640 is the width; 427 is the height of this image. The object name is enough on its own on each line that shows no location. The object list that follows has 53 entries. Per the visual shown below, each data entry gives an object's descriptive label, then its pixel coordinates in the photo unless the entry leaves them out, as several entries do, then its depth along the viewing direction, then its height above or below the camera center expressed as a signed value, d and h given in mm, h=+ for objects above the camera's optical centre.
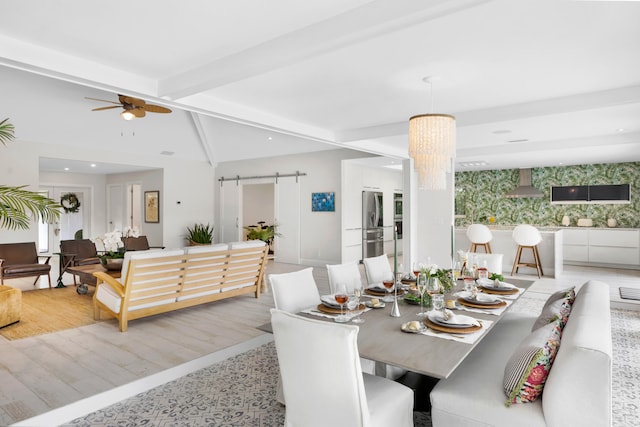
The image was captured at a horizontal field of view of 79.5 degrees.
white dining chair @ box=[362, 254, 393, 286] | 3771 -584
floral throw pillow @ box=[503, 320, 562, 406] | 1747 -742
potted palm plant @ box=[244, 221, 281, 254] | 8016 -457
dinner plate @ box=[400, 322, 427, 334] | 2156 -666
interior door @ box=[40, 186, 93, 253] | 10281 -184
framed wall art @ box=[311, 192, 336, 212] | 8391 +222
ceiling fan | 5246 +1480
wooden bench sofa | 4039 -783
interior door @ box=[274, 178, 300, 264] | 8969 -183
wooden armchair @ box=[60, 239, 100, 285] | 6469 -690
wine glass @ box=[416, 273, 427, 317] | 2535 -520
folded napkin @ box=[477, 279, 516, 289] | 3120 -616
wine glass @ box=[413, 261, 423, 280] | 3010 -453
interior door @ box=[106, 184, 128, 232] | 10852 +160
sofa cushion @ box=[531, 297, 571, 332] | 2307 -662
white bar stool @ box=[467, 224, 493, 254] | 7398 -462
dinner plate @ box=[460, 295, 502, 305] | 2676 -638
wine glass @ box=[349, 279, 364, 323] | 2328 -552
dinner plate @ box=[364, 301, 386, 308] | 2662 -654
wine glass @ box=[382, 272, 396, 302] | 2843 -564
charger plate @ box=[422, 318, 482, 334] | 2121 -659
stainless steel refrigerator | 8930 -296
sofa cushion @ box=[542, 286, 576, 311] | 2691 -628
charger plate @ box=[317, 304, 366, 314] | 2498 -643
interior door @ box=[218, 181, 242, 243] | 10070 +18
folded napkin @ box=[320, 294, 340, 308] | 2582 -609
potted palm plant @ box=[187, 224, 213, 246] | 9641 -581
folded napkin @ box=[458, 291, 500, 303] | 2744 -633
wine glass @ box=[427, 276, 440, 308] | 2545 -501
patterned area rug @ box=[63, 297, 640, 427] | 2412 -1299
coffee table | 5070 -808
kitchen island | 7203 -771
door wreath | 10797 +331
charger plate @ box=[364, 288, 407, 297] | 3018 -646
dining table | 1769 -685
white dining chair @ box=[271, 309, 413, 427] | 1627 -754
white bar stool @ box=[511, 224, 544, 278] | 6902 -544
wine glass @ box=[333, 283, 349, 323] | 2295 -536
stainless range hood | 9461 +538
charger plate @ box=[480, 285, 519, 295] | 3006 -632
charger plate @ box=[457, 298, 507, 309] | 2628 -652
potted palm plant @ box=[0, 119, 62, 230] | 3180 +97
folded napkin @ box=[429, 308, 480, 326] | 2227 -641
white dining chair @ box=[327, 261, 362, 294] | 3305 -555
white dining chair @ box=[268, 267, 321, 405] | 2727 -595
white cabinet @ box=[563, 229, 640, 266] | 8062 -787
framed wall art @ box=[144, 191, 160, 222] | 9531 +181
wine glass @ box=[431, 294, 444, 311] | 2441 -570
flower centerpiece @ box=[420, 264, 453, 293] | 2703 -474
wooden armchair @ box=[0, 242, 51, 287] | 5590 -756
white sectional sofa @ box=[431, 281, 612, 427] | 1562 -842
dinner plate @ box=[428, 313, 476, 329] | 2166 -642
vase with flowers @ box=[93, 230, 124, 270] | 5090 -511
